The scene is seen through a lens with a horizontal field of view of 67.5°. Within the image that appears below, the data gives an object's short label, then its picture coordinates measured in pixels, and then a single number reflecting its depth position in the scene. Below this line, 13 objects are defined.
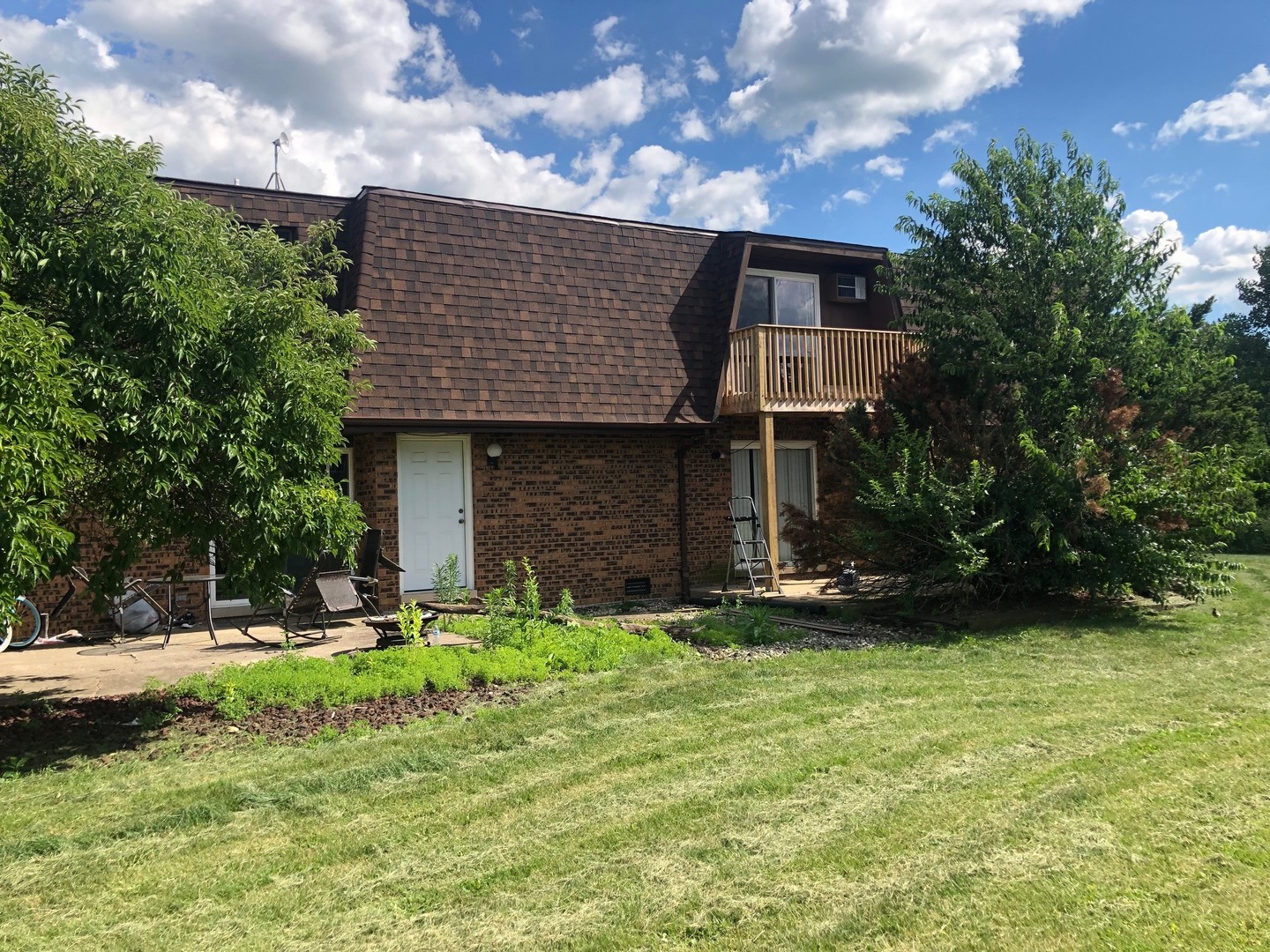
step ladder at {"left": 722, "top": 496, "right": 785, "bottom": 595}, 12.63
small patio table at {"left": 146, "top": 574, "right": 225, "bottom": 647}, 8.29
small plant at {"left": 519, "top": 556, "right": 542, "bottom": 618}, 8.99
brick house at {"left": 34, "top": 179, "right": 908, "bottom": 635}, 11.41
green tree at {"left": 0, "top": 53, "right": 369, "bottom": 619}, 4.63
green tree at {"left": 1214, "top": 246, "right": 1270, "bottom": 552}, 27.41
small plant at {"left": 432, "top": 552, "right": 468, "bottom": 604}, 11.12
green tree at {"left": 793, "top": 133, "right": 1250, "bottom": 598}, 9.36
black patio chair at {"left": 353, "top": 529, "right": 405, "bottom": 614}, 10.16
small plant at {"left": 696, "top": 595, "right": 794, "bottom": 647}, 8.98
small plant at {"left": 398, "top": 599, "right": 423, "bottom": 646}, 8.21
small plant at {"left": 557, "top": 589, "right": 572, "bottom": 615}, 9.55
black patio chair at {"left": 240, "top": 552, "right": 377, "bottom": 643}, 8.69
